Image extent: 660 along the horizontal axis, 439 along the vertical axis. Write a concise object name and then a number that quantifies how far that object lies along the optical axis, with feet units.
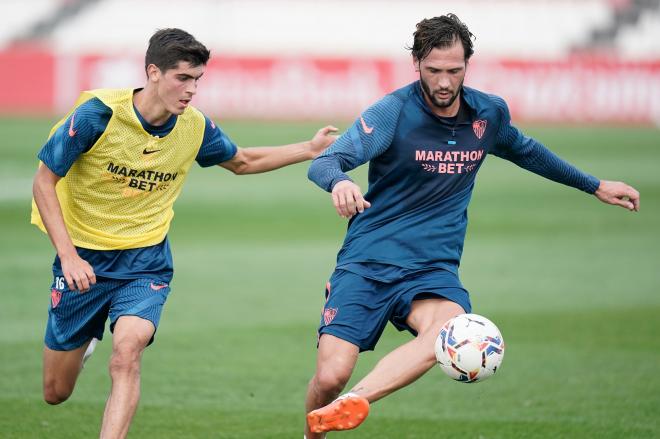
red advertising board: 220.64
